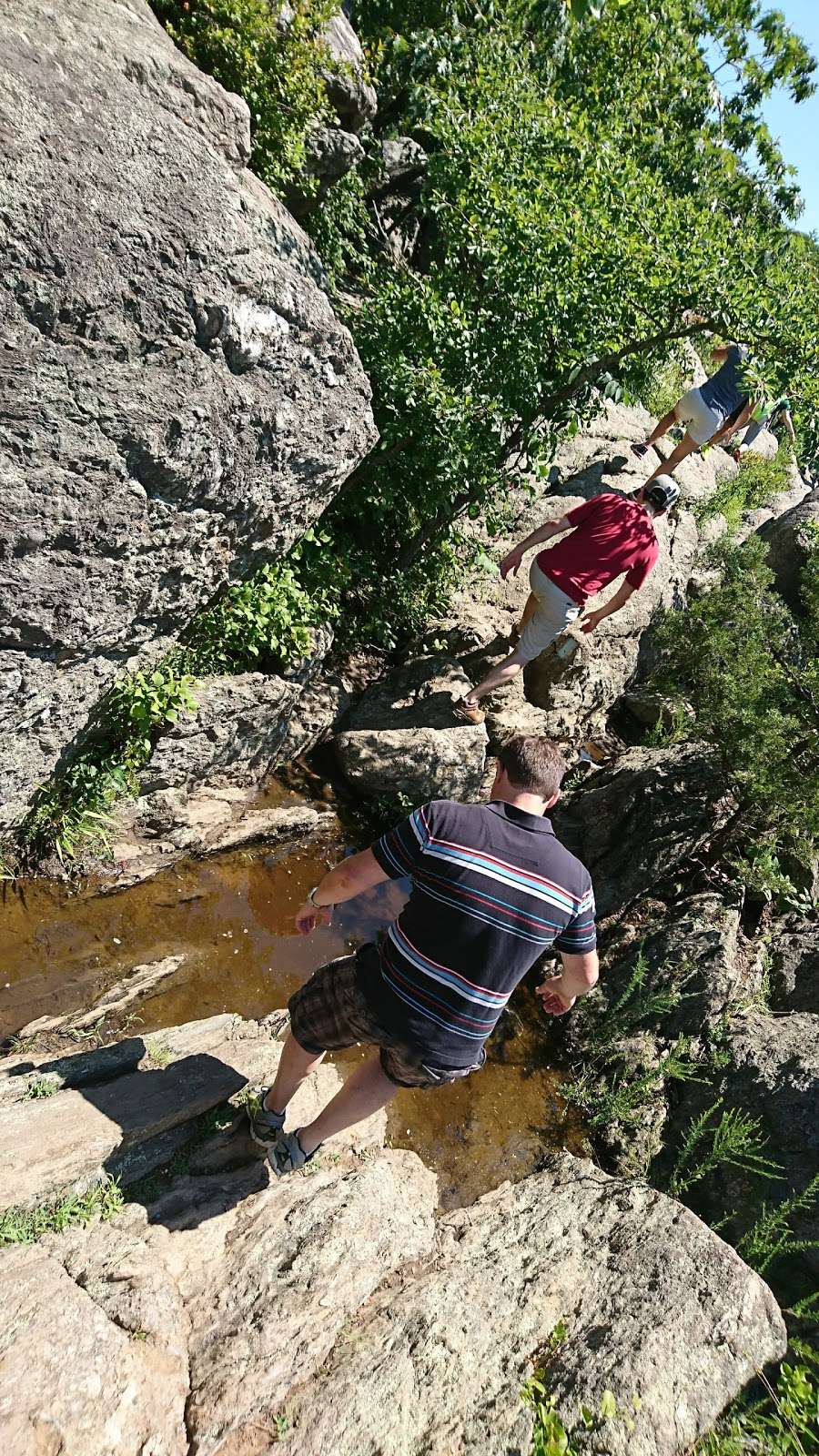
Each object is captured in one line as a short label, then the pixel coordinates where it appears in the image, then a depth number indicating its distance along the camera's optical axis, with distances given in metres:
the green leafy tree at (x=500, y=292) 5.53
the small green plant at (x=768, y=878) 5.99
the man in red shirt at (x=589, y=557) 5.96
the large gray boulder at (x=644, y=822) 6.30
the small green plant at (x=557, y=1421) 2.47
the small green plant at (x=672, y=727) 7.39
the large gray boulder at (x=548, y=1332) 2.64
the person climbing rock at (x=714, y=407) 6.72
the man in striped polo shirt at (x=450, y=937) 2.87
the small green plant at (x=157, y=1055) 3.77
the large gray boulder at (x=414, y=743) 6.23
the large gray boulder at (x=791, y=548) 9.92
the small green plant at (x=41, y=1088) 3.39
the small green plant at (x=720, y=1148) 4.43
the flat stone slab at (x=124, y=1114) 3.02
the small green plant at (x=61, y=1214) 2.83
